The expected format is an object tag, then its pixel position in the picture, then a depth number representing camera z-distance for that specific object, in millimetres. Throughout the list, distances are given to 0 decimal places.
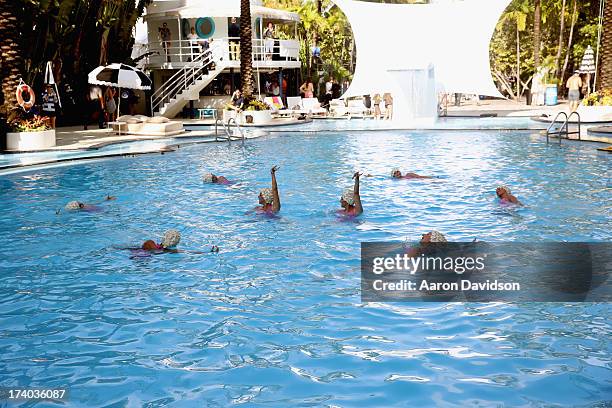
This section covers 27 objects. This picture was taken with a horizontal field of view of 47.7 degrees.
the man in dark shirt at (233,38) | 33688
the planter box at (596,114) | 23719
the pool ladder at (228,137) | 21875
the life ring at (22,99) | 20136
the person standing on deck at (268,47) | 34309
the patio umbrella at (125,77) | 25250
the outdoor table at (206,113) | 33188
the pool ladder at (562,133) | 19281
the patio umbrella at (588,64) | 32638
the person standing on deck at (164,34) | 35562
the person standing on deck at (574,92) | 27062
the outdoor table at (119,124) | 24172
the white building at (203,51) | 32750
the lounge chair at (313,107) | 32812
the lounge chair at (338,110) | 32906
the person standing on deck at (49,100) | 24609
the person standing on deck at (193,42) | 32812
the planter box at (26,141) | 19812
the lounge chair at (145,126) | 24047
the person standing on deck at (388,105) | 28797
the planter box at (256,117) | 27750
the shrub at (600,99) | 24062
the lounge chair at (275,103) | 32906
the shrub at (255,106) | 28266
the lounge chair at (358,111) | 32281
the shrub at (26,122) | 20016
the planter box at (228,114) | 28075
